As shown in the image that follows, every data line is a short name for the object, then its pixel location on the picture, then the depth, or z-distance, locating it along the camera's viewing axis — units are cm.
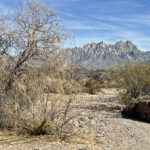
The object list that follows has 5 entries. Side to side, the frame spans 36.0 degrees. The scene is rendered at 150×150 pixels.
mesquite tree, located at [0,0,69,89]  708
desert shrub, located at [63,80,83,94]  628
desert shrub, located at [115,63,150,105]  1021
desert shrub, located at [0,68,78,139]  603
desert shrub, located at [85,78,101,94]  1745
